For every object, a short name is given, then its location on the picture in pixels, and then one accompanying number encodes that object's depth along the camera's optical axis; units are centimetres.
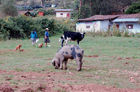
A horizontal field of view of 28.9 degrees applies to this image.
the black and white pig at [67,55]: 1137
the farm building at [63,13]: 7588
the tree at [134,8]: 5725
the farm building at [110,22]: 4783
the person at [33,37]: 2561
